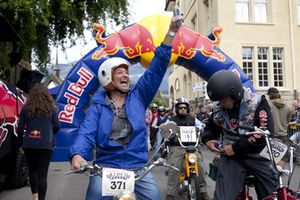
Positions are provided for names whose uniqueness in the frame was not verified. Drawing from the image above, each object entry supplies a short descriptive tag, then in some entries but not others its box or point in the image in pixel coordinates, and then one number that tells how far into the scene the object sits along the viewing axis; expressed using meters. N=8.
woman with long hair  6.00
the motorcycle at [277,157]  3.32
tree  8.30
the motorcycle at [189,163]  6.37
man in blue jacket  3.14
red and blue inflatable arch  8.43
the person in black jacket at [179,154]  6.73
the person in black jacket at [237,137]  3.63
